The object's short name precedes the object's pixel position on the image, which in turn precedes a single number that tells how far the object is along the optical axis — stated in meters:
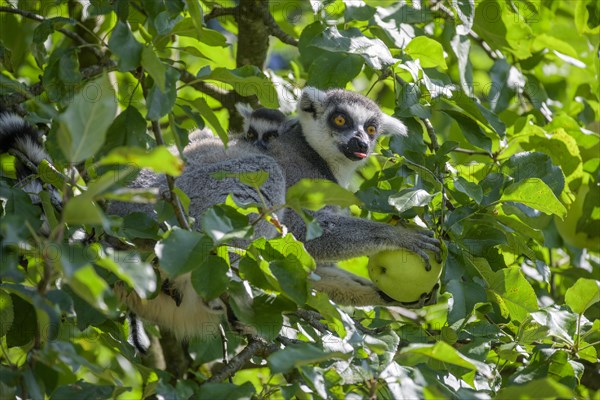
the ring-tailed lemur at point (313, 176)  8.87
